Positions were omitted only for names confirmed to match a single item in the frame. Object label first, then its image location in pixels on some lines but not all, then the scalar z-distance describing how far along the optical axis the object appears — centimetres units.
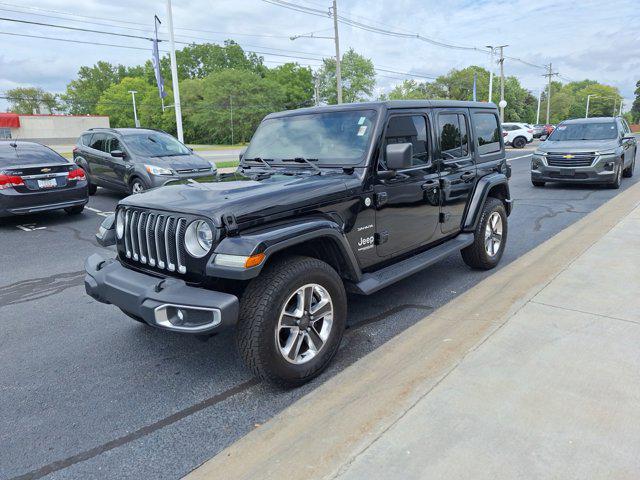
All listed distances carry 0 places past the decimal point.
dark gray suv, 998
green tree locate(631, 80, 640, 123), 12622
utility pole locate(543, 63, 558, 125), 8012
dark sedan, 811
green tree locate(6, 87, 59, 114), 11225
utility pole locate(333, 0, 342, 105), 3259
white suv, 3256
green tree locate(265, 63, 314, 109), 8431
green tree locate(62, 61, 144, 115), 11350
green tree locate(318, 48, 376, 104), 8044
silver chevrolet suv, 1102
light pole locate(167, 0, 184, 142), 1883
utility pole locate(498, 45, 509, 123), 4841
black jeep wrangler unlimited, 277
